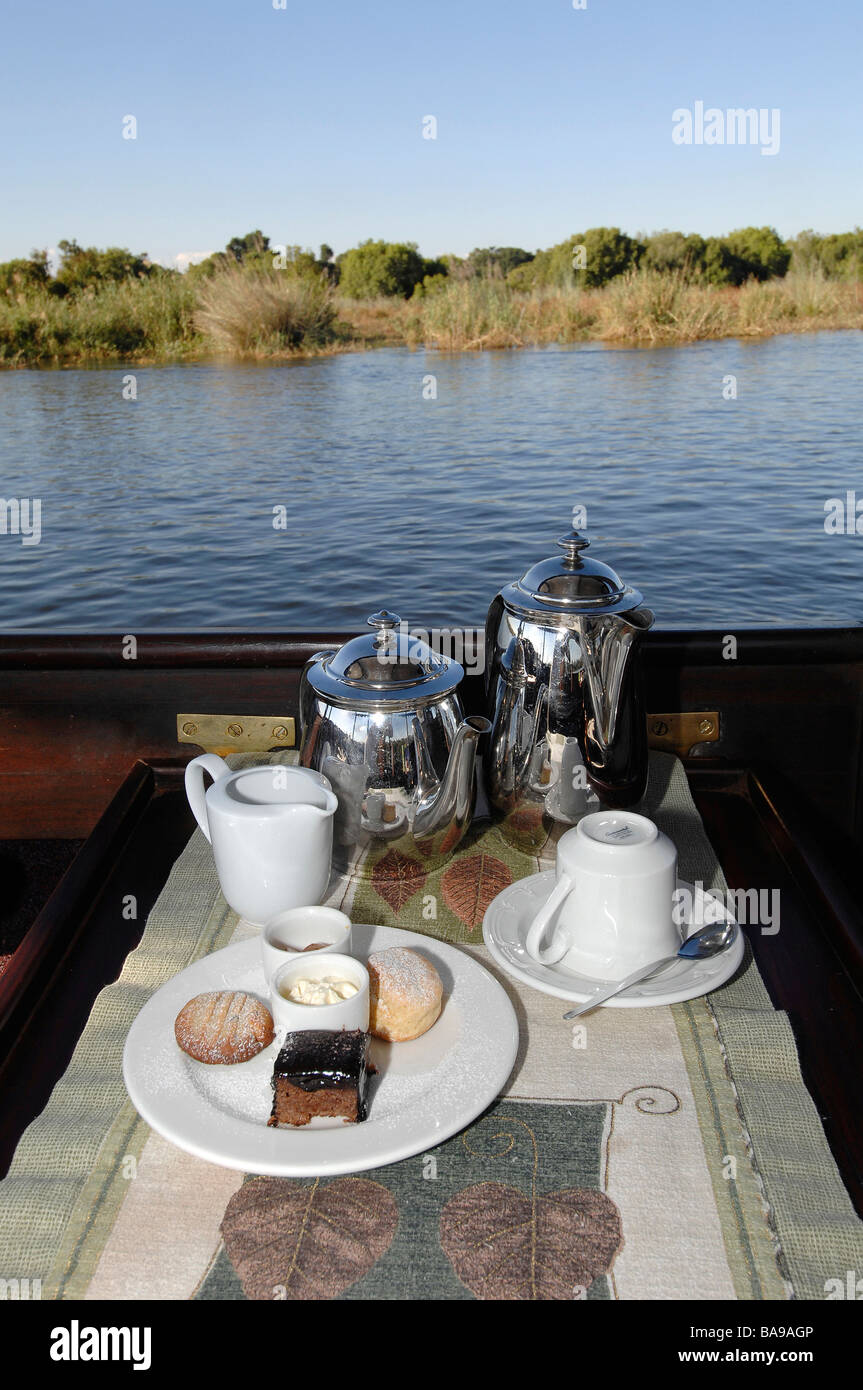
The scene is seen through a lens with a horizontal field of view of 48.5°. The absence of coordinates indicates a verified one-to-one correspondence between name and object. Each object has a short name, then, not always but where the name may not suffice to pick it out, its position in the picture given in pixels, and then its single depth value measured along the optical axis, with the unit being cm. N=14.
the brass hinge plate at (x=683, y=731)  120
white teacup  67
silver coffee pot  85
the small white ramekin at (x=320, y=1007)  58
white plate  52
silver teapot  81
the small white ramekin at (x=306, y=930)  65
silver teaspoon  66
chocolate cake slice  54
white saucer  65
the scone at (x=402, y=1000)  61
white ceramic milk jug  72
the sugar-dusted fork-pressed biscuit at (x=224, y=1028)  59
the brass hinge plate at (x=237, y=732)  117
